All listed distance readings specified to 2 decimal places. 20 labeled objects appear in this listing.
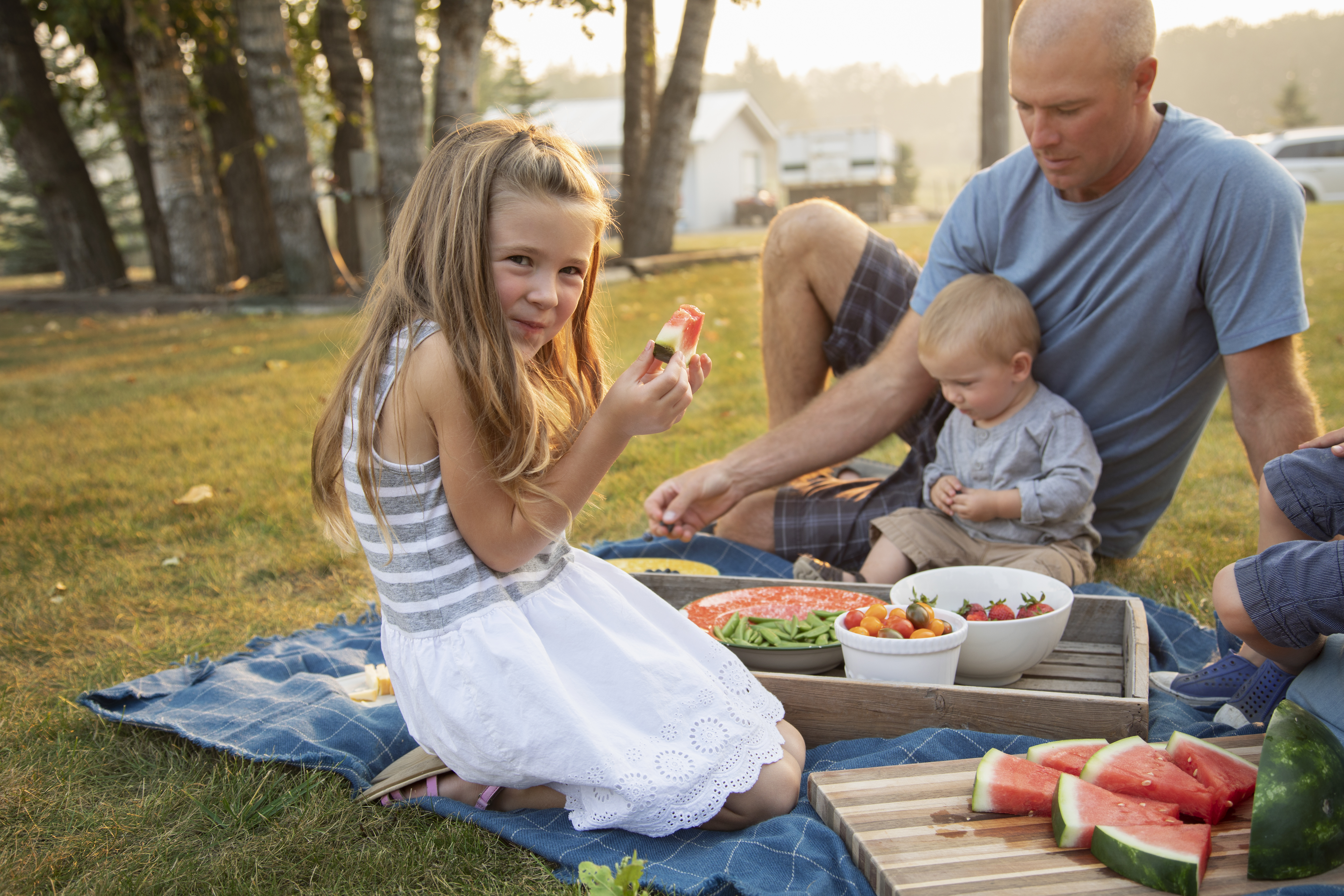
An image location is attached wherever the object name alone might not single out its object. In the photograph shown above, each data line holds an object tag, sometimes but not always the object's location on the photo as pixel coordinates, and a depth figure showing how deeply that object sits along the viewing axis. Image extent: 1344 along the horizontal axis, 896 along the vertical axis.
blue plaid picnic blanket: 1.83
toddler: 2.92
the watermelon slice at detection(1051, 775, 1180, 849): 1.68
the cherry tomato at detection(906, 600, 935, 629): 2.30
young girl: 1.89
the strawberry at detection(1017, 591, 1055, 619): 2.40
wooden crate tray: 2.12
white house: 39.22
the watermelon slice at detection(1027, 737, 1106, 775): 1.90
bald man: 2.71
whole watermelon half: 1.57
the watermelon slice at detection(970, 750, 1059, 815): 1.81
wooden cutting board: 1.61
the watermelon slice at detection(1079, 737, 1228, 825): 1.75
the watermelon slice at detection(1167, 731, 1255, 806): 1.77
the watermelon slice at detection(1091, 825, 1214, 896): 1.54
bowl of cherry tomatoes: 2.22
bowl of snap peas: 2.39
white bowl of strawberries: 2.31
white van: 22.23
